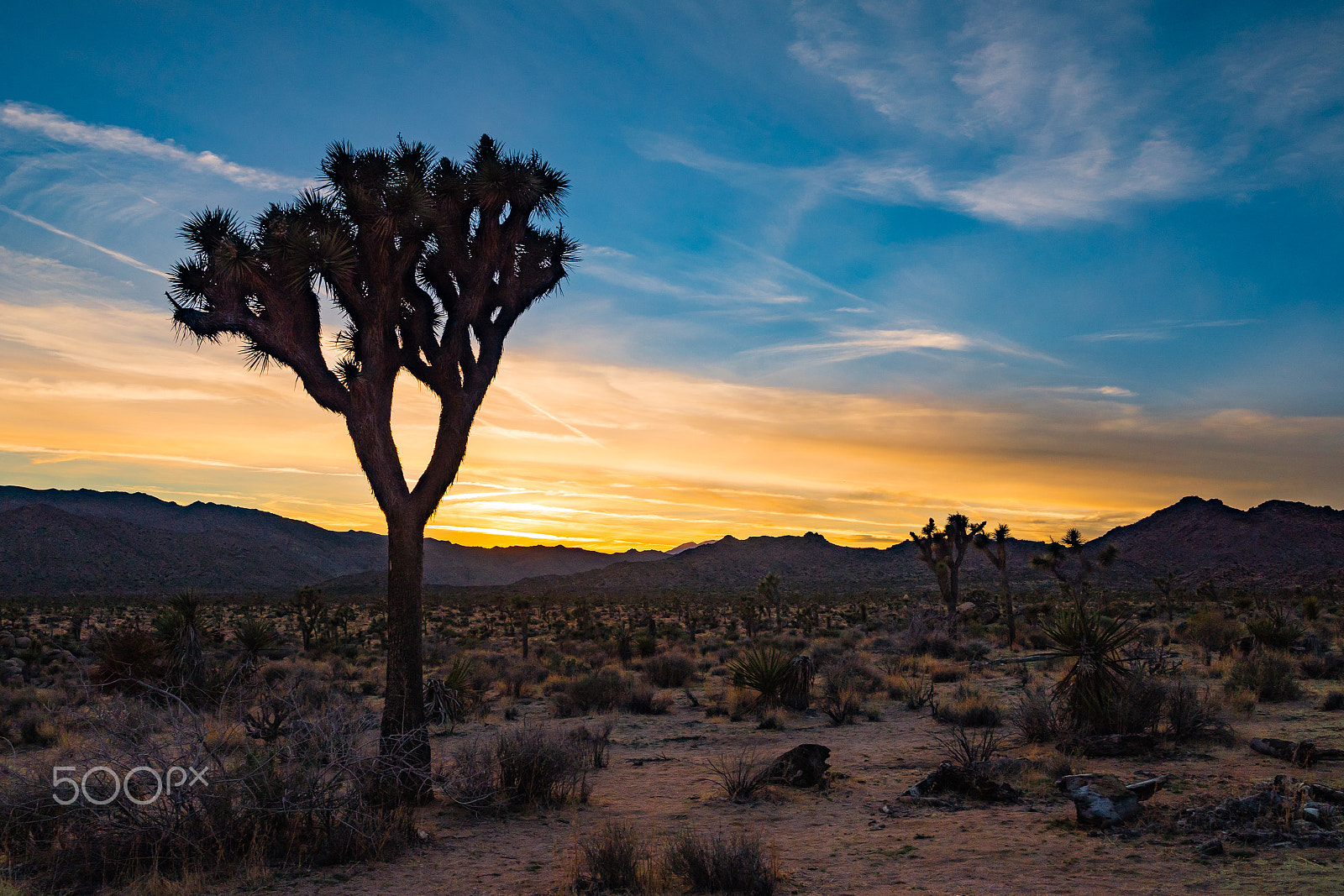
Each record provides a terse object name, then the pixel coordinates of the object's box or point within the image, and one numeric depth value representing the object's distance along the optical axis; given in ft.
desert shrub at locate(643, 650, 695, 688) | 67.21
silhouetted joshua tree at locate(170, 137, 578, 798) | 31.09
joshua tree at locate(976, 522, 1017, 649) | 99.53
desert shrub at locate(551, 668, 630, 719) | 54.90
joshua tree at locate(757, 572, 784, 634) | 137.59
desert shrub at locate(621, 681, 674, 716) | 54.49
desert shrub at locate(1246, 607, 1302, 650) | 64.44
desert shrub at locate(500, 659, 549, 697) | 63.31
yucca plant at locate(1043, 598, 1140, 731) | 36.22
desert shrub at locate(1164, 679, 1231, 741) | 35.42
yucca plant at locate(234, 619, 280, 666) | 62.13
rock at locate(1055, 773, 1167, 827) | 24.77
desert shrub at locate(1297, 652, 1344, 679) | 55.06
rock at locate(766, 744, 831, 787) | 32.91
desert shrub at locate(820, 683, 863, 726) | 48.16
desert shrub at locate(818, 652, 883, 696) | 56.34
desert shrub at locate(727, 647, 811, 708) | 51.75
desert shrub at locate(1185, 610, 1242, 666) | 70.49
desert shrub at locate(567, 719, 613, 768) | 38.27
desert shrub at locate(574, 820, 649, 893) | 21.35
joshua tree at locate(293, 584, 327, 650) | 99.22
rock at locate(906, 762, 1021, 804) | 28.94
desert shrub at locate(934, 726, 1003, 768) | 32.35
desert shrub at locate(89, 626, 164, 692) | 50.52
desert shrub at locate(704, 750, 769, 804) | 31.50
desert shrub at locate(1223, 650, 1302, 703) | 46.52
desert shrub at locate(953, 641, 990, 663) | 77.71
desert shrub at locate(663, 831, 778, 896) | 20.53
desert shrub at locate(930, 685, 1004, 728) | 44.11
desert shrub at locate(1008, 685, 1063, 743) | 37.47
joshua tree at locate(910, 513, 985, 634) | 96.78
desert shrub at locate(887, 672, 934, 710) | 52.49
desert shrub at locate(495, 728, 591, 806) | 31.01
